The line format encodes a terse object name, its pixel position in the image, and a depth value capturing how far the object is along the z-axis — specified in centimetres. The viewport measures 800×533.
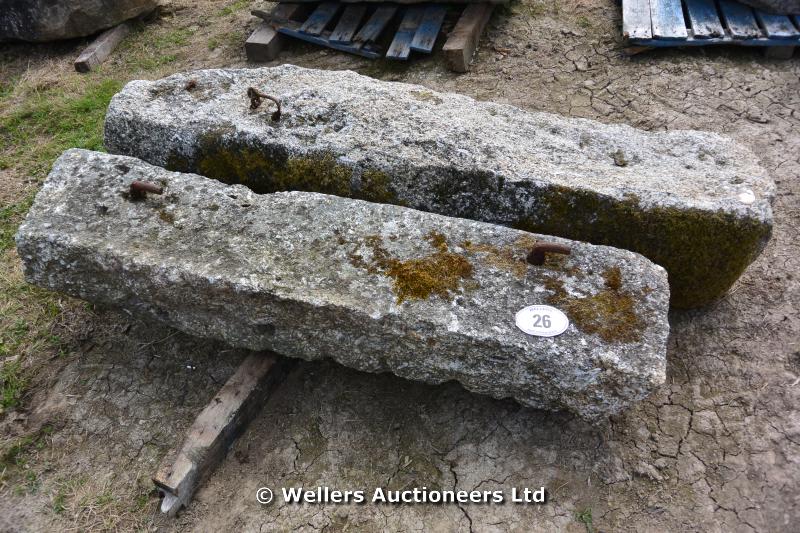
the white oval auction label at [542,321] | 223
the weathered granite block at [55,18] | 546
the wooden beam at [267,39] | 534
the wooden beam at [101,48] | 551
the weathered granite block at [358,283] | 224
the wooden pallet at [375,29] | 502
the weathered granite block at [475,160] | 262
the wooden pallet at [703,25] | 462
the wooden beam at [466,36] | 490
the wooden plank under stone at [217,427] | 247
